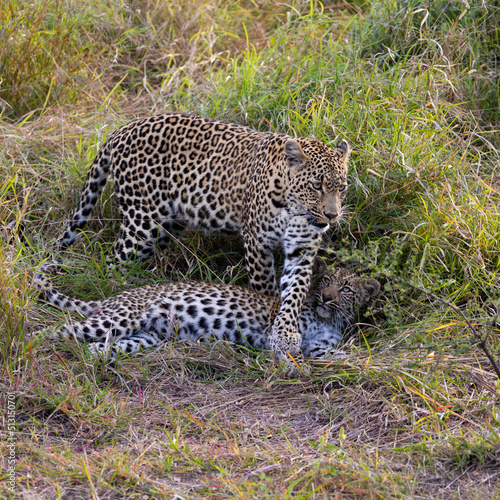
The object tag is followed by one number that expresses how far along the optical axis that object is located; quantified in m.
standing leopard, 12.16
